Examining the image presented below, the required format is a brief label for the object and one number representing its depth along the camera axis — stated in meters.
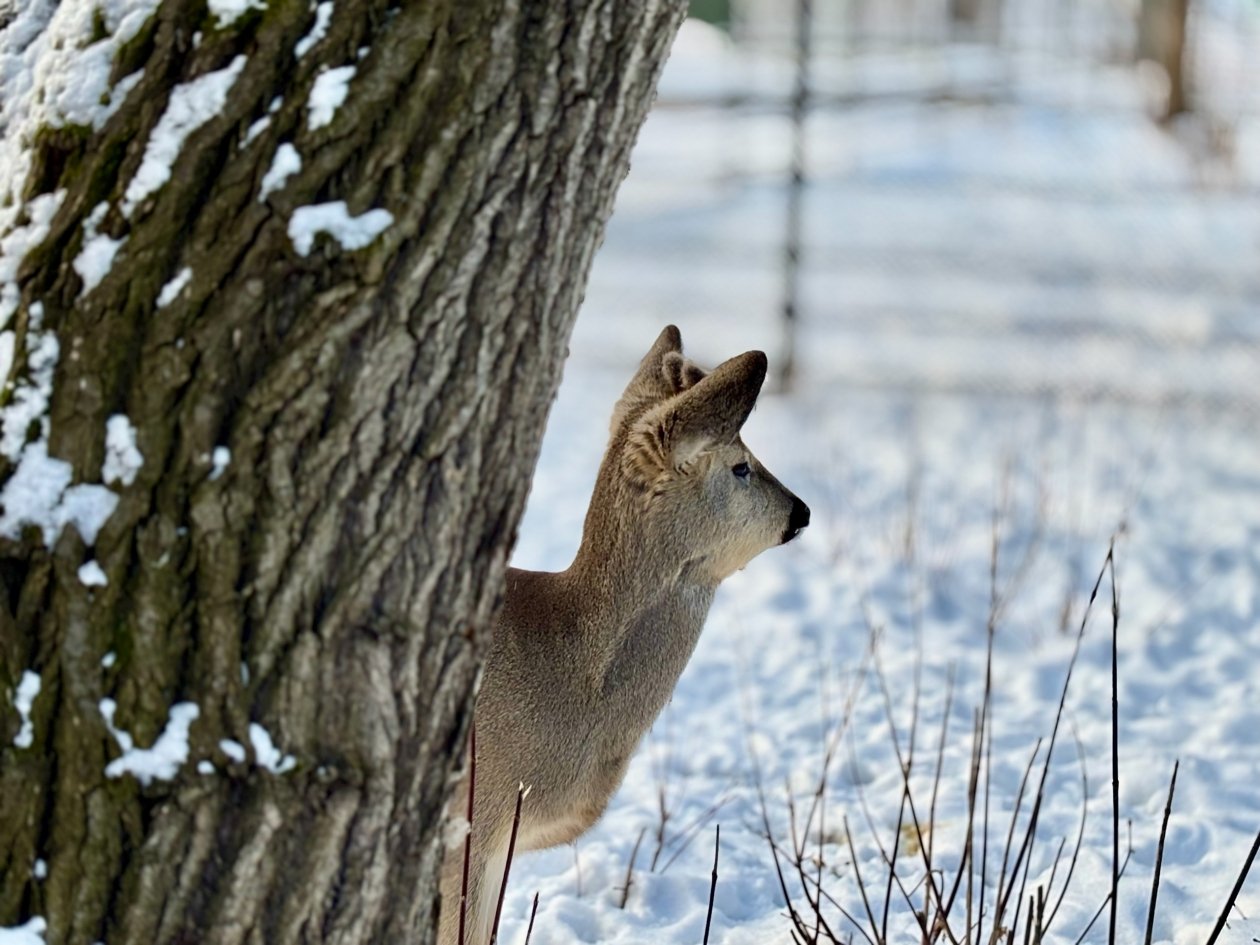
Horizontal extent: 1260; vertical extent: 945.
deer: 6.43
